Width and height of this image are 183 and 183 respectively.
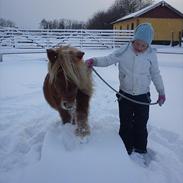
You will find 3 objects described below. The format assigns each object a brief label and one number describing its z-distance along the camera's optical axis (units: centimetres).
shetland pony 191
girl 212
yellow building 1852
